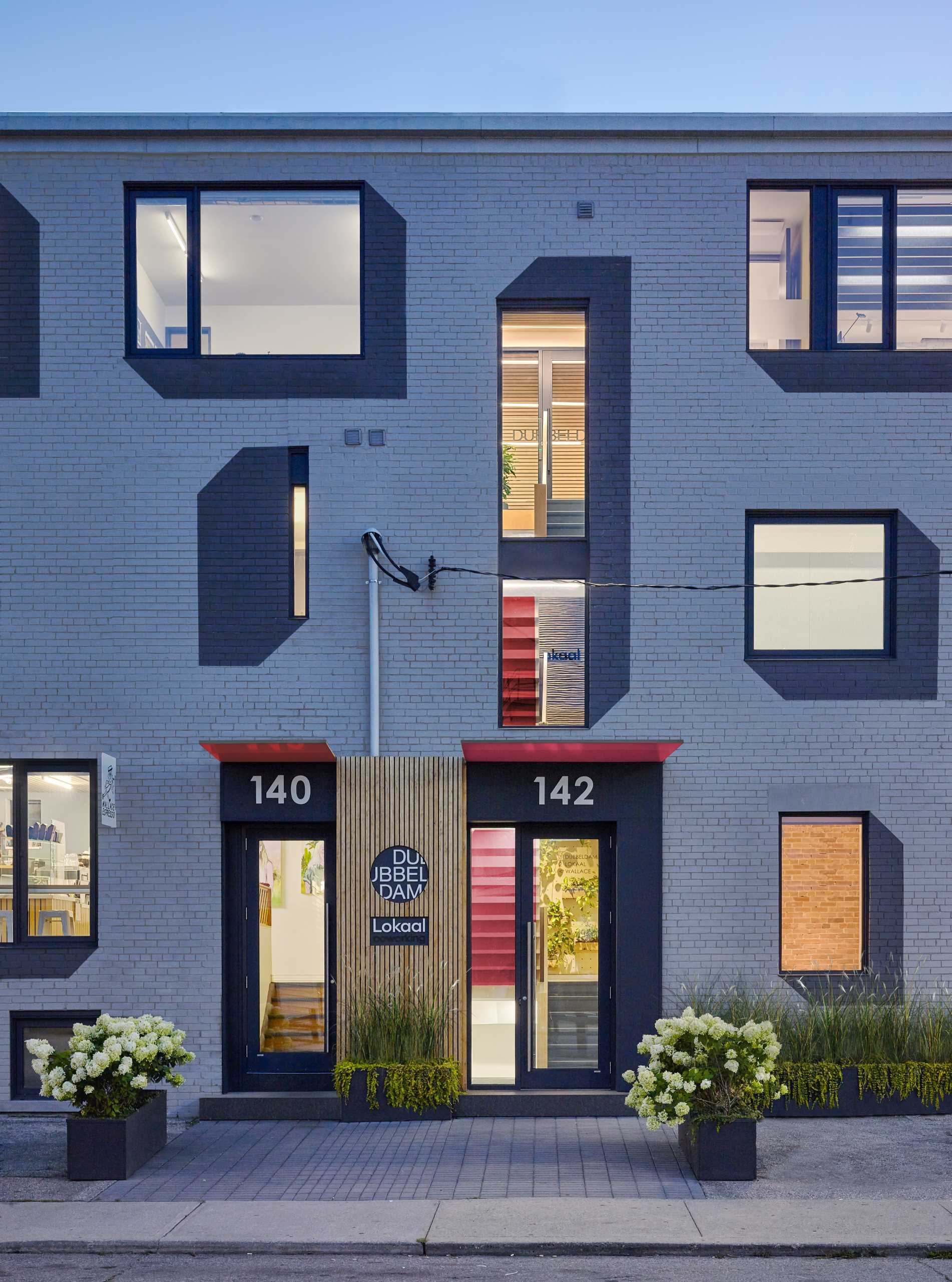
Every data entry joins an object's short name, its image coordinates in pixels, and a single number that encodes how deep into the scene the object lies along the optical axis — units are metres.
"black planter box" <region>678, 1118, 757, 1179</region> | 8.71
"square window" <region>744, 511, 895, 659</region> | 11.53
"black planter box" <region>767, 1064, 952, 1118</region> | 10.44
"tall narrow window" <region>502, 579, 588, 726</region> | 11.43
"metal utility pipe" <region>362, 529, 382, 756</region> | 11.17
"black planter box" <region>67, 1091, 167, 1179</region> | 8.95
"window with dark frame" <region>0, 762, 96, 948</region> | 11.25
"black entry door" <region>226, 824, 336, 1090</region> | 11.20
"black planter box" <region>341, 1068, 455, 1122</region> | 10.48
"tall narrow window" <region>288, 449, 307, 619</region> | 11.48
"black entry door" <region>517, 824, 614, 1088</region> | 11.16
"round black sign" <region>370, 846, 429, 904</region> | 10.95
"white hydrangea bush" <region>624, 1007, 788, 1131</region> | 8.73
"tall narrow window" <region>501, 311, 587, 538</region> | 11.61
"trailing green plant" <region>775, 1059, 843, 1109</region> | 10.35
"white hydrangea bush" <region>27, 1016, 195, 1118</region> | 8.95
